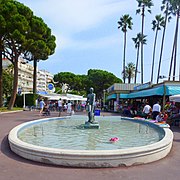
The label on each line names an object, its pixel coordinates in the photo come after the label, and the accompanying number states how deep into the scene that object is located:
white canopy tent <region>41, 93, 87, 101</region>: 26.93
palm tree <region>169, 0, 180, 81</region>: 26.95
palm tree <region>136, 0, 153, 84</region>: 35.26
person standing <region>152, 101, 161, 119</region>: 11.74
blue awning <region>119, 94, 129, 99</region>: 25.66
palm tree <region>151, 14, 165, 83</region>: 37.79
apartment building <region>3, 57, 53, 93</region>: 67.39
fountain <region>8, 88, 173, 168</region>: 4.11
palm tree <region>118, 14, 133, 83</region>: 39.57
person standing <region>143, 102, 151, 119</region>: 13.32
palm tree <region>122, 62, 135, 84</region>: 50.66
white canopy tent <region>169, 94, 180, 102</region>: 10.72
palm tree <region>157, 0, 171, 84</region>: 31.77
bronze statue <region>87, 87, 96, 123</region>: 9.38
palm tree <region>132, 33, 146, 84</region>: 41.44
